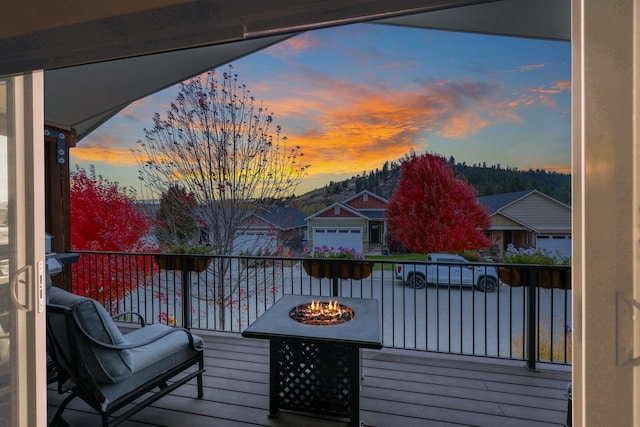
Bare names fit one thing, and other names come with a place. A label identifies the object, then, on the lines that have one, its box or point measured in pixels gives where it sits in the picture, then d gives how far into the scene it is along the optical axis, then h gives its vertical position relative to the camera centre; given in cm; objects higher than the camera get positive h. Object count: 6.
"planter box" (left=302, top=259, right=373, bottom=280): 380 -66
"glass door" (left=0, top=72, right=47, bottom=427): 136 -17
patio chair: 198 -92
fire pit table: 223 -106
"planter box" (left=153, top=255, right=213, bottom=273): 419 -63
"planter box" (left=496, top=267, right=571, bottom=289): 317 -65
